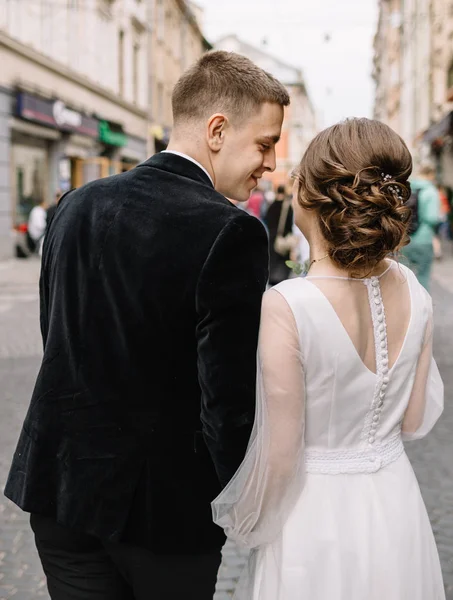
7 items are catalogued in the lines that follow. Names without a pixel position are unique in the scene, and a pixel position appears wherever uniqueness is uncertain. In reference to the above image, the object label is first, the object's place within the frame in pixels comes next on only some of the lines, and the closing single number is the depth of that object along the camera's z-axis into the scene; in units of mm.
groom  1734
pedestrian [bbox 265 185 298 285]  10062
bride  1760
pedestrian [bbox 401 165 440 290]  8227
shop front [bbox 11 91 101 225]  20781
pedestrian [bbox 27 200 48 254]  20297
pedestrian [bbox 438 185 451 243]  27466
